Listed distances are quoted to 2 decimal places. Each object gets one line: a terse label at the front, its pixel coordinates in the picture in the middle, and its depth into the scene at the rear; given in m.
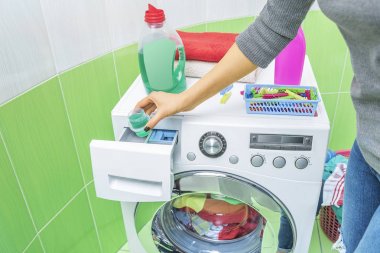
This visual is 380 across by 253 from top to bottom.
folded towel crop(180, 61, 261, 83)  1.09
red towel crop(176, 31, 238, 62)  1.08
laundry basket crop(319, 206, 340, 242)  1.46
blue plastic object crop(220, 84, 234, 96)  1.06
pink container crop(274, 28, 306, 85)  1.01
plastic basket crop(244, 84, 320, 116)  0.92
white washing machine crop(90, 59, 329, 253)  0.87
